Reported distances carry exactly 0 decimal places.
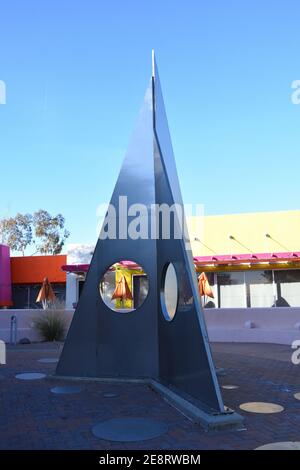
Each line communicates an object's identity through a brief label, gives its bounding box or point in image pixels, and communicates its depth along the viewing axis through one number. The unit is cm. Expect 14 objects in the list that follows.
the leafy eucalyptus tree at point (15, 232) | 4912
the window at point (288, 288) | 2036
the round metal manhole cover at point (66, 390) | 687
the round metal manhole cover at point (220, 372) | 845
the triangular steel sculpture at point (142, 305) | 738
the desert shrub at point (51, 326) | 1463
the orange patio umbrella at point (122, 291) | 1753
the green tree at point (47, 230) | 5038
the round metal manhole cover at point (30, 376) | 815
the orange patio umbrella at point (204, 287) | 1684
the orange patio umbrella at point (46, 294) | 1823
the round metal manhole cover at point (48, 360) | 1016
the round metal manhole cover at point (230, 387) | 723
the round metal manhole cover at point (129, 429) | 460
